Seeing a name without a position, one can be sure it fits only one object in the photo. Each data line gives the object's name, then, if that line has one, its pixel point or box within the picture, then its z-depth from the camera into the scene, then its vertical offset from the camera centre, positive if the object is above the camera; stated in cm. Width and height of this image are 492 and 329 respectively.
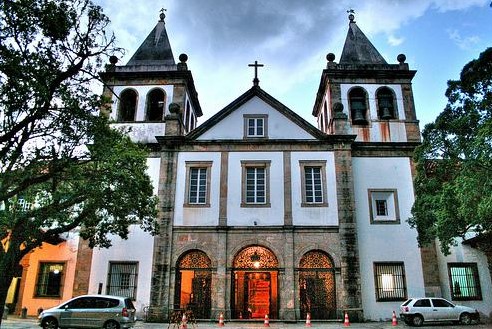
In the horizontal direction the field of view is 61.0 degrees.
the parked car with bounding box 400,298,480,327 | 1898 -51
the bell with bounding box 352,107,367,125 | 2448 +1034
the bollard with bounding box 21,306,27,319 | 2080 -75
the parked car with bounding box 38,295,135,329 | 1625 -65
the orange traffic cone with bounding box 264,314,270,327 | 1838 -97
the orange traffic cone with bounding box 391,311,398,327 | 1926 -93
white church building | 2073 +363
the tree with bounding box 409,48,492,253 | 1312 +489
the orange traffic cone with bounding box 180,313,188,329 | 1700 -92
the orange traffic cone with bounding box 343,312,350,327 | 1859 -95
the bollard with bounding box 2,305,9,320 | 2012 -74
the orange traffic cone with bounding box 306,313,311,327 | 1852 -88
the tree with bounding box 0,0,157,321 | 952 +424
